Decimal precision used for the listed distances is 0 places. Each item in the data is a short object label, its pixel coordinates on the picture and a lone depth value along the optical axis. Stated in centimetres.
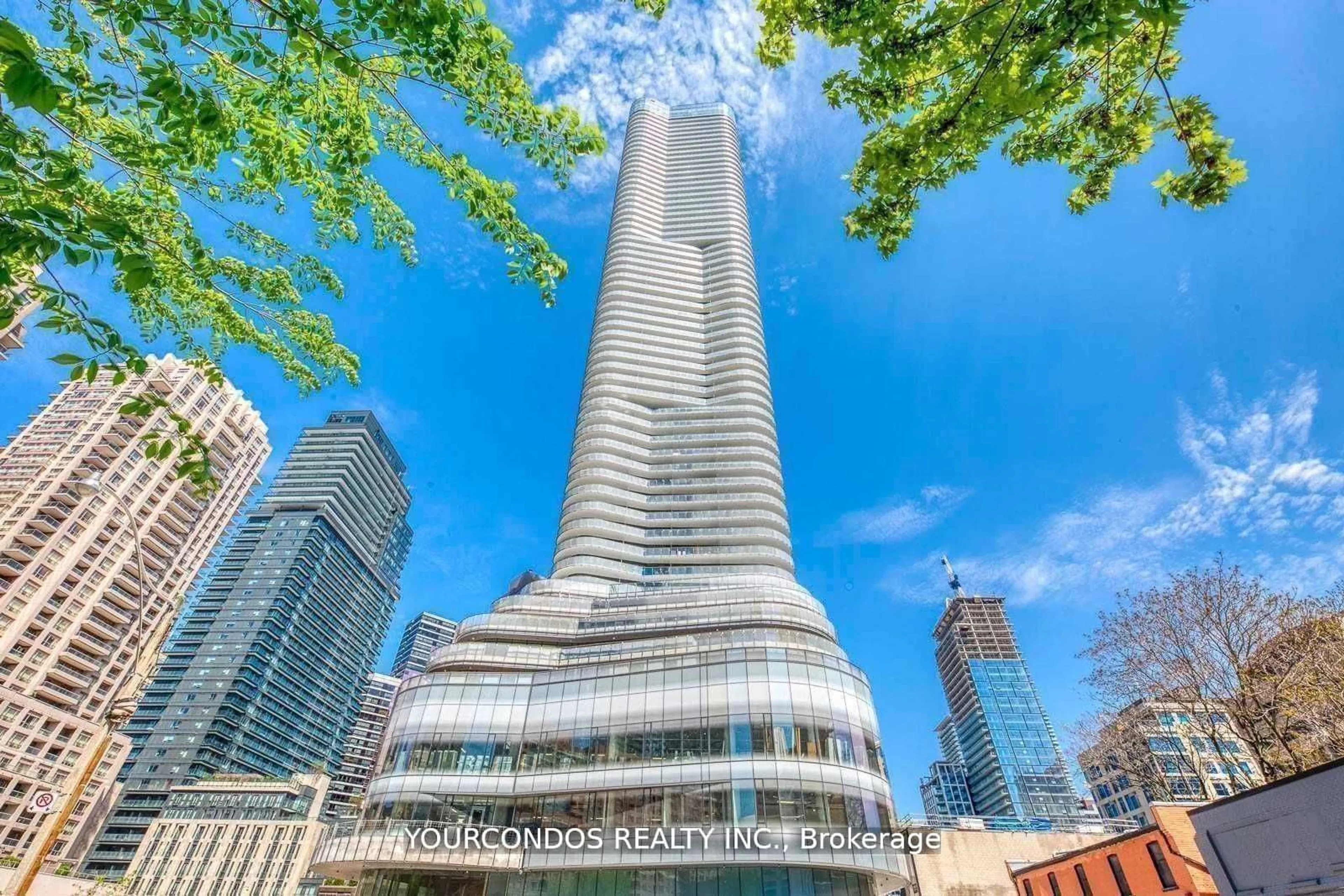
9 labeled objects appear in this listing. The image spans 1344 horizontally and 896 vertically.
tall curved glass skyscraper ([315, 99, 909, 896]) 3256
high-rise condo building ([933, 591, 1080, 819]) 16338
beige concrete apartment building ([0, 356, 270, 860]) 6594
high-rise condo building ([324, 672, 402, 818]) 14725
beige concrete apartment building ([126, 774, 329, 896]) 8994
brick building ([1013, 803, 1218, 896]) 2480
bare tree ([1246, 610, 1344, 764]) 1834
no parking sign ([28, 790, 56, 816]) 1100
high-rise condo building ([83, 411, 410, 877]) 11119
